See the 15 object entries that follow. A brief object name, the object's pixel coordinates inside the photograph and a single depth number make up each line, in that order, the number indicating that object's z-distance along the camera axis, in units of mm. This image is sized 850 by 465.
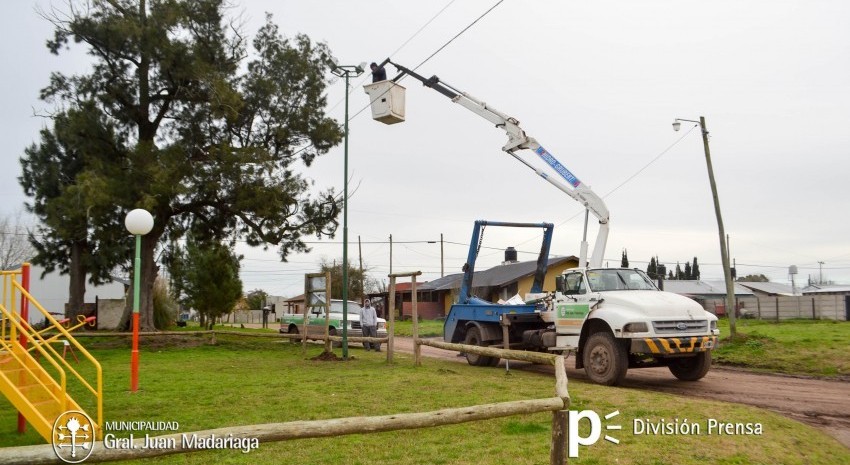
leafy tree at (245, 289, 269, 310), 81800
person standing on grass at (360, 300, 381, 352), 19984
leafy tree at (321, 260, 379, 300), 55019
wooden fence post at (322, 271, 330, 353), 16544
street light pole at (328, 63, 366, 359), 16203
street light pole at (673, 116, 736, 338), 18531
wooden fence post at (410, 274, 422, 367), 14375
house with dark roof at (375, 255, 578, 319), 41406
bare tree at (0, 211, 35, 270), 47312
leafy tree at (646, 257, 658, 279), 74525
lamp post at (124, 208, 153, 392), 10586
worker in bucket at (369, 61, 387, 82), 14523
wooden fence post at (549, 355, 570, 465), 4992
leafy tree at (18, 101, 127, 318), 20688
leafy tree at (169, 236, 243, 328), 36844
